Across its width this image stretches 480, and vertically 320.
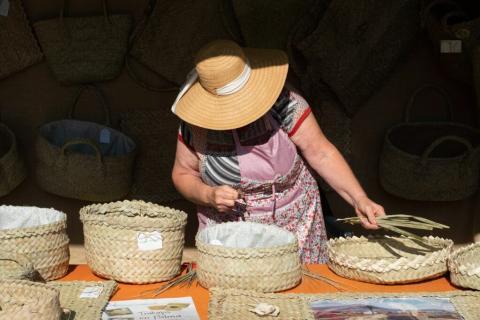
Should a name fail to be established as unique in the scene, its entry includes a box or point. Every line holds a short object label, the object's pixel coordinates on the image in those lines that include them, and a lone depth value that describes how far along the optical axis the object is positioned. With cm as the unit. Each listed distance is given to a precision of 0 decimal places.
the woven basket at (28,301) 222
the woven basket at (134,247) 279
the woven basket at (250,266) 268
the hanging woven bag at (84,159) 443
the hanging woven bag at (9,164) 441
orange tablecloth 276
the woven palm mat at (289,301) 256
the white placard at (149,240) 279
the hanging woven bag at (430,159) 456
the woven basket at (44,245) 278
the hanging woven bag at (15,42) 449
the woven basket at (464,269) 272
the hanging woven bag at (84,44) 451
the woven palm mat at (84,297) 256
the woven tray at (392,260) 280
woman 316
